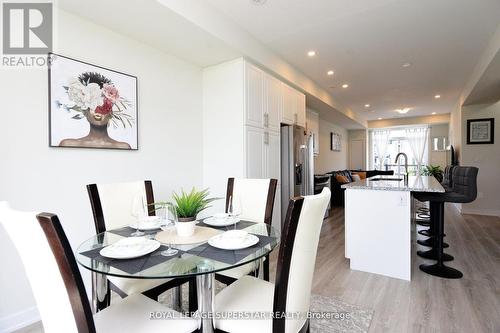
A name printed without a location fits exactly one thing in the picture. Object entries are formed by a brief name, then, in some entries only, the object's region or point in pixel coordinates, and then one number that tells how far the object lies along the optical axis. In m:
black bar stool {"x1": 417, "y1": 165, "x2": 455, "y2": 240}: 3.36
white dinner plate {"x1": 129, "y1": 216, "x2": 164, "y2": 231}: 1.59
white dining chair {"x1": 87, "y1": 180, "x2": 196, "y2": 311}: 1.46
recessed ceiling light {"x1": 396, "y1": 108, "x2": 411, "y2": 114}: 7.37
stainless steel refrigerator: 3.93
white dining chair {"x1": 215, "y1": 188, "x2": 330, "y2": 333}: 0.98
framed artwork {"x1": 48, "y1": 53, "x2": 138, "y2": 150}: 2.06
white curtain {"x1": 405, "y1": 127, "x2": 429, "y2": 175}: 9.03
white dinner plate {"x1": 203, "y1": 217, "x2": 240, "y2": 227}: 1.69
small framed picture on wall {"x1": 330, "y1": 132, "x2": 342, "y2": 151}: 8.20
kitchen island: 2.46
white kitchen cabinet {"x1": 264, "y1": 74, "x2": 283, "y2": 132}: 3.53
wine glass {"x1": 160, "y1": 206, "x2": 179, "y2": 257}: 1.19
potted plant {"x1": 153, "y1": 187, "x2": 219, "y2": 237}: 1.41
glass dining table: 1.01
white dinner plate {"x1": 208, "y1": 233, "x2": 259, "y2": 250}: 1.23
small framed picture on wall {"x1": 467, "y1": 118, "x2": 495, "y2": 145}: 5.33
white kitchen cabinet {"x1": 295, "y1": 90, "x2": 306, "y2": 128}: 4.36
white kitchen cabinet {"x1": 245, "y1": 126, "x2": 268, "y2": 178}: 3.18
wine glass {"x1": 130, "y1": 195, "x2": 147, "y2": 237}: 1.44
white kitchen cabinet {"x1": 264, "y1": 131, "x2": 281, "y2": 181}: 3.54
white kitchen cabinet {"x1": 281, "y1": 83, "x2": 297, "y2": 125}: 3.97
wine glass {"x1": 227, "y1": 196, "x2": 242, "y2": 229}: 1.58
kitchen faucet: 3.39
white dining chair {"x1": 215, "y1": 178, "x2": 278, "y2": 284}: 2.03
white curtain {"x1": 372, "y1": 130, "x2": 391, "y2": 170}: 9.97
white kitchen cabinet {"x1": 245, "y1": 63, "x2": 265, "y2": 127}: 3.17
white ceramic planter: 1.43
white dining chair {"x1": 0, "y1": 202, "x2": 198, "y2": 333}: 0.78
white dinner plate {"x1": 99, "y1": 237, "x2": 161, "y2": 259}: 1.13
